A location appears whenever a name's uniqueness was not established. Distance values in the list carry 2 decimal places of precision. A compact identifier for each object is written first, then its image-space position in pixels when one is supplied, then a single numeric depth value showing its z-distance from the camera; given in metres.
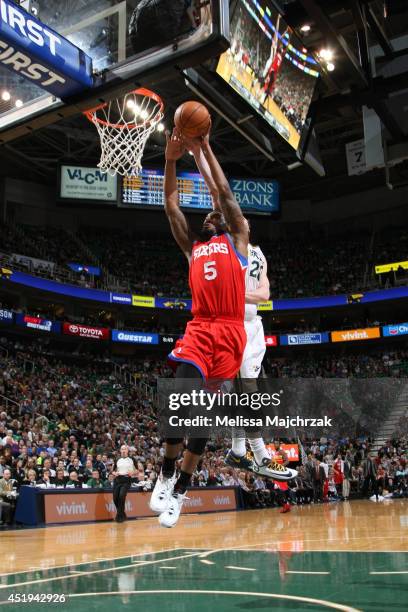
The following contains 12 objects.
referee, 12.42
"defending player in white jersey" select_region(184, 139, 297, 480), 3.77
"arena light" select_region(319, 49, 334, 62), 7.50
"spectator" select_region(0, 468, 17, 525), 12.34
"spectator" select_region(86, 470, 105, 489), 14.19
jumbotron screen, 6.47
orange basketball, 3.49
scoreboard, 23.17
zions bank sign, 25.39
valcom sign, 23.80
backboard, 5.44
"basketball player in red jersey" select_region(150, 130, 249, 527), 3.50
